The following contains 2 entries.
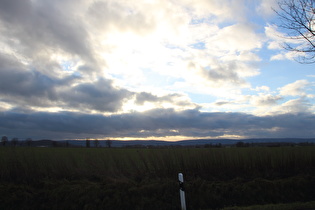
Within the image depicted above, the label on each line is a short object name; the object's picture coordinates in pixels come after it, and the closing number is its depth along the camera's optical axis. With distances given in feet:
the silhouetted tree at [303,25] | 31.41
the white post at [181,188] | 27.94
